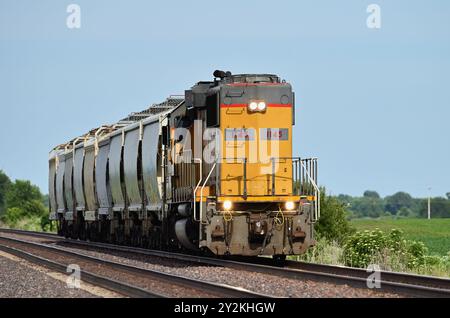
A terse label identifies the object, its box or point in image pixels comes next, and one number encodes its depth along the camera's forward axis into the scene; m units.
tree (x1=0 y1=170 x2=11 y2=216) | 160.20
